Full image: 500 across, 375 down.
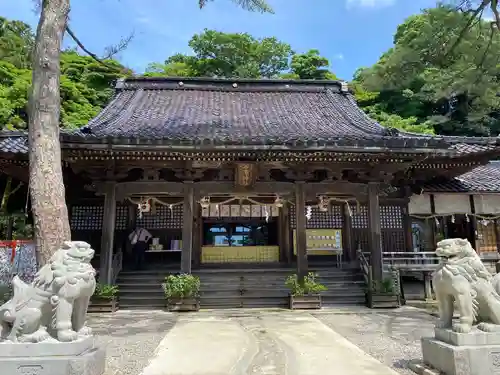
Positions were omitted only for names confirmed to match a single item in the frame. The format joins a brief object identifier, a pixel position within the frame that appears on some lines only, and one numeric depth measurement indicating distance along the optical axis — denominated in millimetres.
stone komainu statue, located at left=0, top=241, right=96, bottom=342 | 3791
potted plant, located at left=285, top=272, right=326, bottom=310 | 9477
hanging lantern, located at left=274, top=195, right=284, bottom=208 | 11406
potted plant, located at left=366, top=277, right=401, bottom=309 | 9625
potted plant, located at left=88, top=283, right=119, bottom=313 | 9164
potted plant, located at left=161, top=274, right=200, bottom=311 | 9344
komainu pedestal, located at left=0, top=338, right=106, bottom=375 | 3680
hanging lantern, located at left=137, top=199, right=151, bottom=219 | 11323
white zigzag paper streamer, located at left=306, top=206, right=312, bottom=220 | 11708
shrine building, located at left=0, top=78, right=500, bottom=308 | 9172
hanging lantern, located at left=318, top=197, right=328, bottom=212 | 11849
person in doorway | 12328
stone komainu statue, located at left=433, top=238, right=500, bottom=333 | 3850
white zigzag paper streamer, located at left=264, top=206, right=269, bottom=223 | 12954
